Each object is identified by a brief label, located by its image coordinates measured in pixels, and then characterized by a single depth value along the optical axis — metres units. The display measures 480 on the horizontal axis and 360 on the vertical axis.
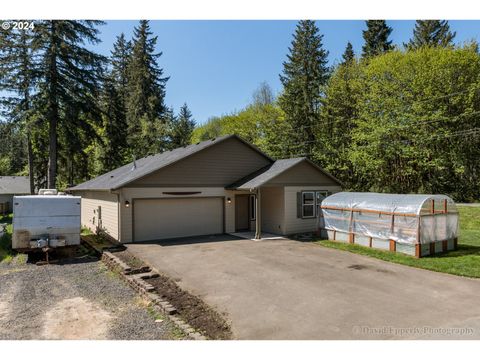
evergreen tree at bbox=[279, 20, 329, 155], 32.50
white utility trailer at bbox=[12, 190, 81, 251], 12.00
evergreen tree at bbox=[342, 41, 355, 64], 35.22
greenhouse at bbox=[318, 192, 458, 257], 11.98
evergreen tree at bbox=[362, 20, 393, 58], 34.53
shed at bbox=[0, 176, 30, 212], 36.78
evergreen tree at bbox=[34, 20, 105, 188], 22.78
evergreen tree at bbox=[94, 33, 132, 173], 34.53
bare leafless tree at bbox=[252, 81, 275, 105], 44.62
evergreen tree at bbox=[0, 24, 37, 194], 22.33
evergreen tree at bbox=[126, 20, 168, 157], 35.69
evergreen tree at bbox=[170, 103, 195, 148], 37.03
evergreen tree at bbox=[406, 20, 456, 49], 31.44
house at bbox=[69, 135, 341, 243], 15.31
